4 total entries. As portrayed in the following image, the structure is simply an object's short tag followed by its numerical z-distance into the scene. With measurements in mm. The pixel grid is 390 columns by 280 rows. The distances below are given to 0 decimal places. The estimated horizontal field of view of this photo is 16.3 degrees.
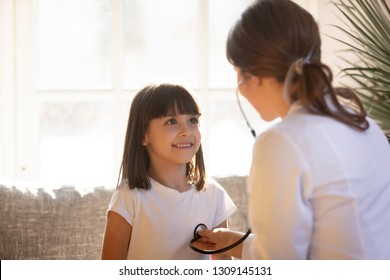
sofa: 3385
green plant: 3423
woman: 2577
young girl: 3093
